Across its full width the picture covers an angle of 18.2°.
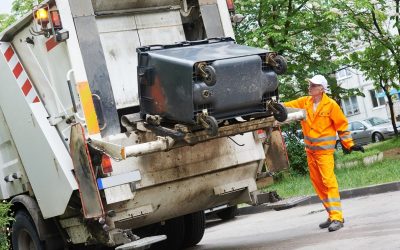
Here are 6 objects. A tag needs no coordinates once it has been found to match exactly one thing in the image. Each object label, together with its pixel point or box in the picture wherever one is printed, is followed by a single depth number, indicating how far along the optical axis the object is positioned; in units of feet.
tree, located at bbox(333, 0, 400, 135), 94.58
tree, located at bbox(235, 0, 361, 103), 91.73
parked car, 167.90
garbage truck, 32.13
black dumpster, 30.96
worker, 43.09
